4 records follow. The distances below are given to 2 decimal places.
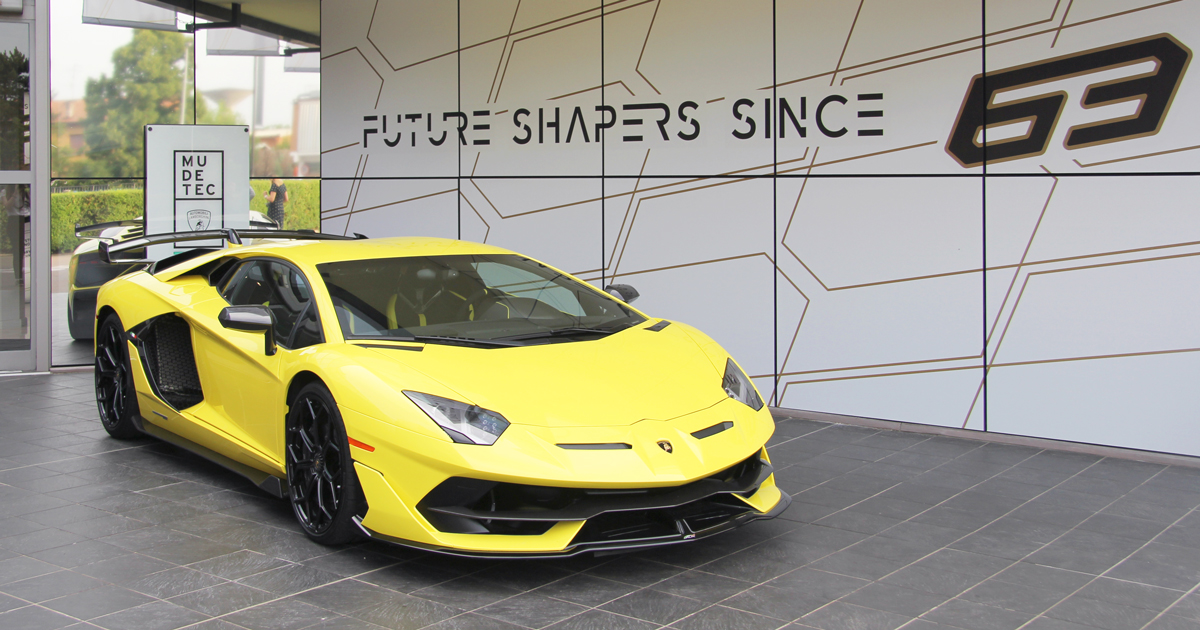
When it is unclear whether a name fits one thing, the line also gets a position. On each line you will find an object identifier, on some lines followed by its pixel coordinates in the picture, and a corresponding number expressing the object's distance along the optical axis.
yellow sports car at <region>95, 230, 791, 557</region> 3.77
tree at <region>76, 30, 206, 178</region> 9.36
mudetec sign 9.49
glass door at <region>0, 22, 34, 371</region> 8.99
